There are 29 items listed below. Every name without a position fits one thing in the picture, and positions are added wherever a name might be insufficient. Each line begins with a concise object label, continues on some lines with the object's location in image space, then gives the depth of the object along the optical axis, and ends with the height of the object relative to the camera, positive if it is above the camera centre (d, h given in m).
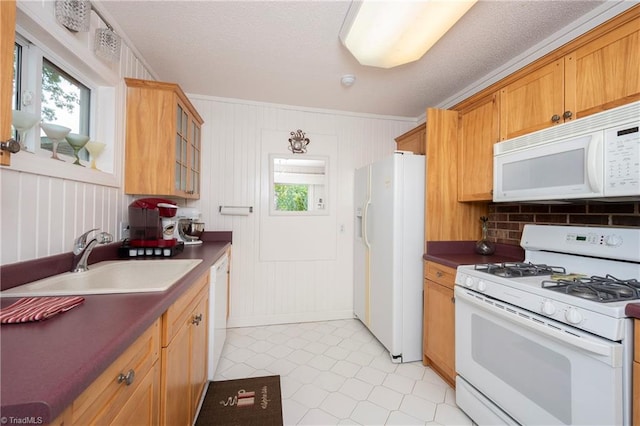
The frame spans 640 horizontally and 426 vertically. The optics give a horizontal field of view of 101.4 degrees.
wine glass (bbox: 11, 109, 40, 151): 1.04 +0.36
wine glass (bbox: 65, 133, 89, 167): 1.42 +0.38
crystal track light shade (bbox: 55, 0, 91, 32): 1.27 +0.99
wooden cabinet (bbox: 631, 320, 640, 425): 0.92 -0.56
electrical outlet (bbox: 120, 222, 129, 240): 1.88 -0.14
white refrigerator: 2.16 -0.32
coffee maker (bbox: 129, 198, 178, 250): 1.79 -0.09
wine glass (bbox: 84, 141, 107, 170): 1.60 +0.38
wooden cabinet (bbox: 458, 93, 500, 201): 1.89 +0.54
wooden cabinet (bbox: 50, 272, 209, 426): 0.59 -0.52
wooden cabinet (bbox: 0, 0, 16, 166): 0.79 +0.45
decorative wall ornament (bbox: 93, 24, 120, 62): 1.53 +0.99
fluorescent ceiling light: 1.36 +1.09
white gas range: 0.96 -0.50
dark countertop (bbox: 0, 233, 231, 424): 0.42 -0.30
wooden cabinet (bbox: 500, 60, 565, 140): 1.49 +0.72
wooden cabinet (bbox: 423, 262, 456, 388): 1.84 -0.79
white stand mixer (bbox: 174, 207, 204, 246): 2.38 -0.12
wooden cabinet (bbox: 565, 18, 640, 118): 1.19 +0.72
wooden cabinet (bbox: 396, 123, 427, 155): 2.53 +0.78
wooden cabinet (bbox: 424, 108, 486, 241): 2.17 +0.31
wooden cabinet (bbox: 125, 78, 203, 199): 1.88 +0.54
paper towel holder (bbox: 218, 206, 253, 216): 2.78 +0.03
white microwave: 1.15 +0.30
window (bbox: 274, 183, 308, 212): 2.97 +0.19
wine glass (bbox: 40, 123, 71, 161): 1.24 +0.38
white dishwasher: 1.75 -0.73
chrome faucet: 1.27 -0.19
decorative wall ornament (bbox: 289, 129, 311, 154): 2.97 +0.82
